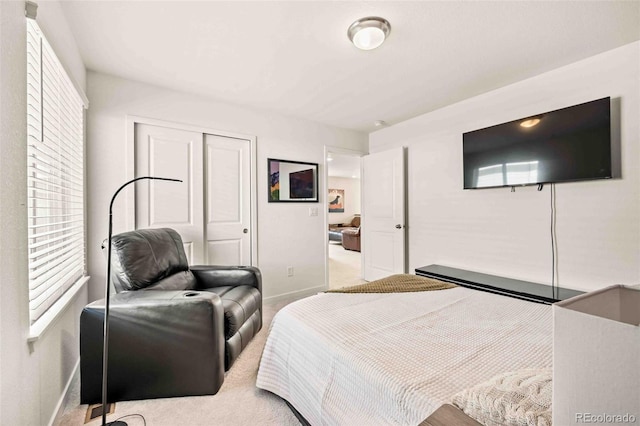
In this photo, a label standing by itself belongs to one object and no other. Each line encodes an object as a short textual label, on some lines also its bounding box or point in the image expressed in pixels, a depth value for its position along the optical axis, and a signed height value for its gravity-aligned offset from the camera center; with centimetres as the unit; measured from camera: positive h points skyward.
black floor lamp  136 -64
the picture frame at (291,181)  348 +42
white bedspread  91 -53
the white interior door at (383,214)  374 -2
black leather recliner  162 -77
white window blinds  129 +23
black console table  222 -65
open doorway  474 -28
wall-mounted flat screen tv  213 +56
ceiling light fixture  180 +120
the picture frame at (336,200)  995 +46
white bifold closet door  273 +24
